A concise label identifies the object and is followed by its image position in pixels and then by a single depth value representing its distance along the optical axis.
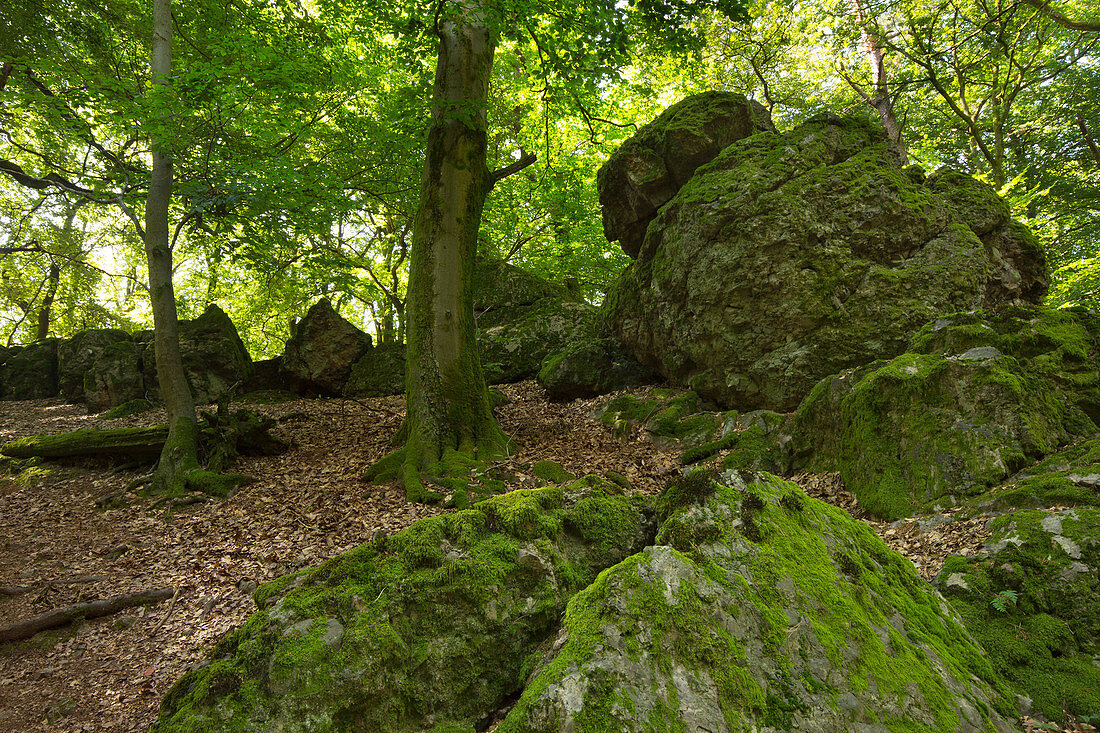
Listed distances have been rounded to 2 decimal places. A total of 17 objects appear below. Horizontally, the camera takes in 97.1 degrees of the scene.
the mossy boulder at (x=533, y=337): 13.90
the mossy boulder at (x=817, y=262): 8.69
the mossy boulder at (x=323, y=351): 13.92
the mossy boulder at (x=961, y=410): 5.29
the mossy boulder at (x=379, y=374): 13.63
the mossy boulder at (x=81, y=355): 13.55
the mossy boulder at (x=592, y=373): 11.95
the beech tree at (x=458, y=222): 7.58
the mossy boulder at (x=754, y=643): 2.04
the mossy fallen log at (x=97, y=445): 8.84
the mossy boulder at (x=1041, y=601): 2.91
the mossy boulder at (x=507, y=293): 15.47
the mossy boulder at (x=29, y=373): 14.27
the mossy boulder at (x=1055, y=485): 4.12
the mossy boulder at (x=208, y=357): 12.95
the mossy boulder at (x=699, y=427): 7.61
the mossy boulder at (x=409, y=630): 2.21
